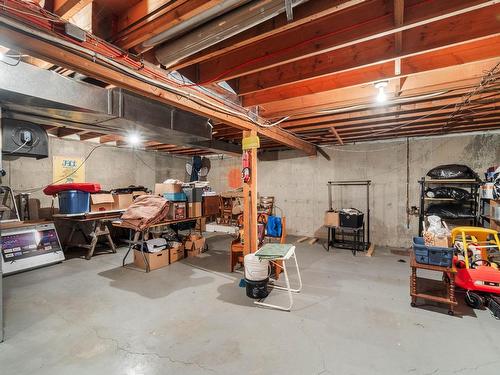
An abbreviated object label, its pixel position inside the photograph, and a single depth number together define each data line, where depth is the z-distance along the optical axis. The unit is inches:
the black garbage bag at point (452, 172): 173.6
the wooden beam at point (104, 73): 56.5
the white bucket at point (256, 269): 117.6
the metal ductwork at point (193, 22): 55.9
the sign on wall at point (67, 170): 212.5
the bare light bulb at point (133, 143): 244.2
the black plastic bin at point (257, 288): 116.3
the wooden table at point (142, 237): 157.6
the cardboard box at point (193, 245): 191.2
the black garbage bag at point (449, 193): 176.2
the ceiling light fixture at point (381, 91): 100.4
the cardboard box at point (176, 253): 177.2
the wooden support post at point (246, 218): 137.8
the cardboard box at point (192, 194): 192.5
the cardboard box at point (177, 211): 177.9
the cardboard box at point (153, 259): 161.0
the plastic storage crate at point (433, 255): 102.3
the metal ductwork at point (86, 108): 82.0
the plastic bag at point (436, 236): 123.7
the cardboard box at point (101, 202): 195.6
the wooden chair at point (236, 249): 154.6
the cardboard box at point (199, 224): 214.9
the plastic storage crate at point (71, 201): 180.2
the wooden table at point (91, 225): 183.2
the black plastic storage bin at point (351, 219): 196.5
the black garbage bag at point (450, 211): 173.7
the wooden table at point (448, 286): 102.3
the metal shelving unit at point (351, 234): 210.5
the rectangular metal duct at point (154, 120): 106.0
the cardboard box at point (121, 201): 214.2
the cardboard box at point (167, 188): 185.2
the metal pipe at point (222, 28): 55.1
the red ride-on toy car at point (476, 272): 102.3
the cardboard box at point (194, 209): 191.9
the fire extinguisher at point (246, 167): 137.7
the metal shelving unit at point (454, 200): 173.8
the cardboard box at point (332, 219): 204.4
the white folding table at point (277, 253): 105.4
